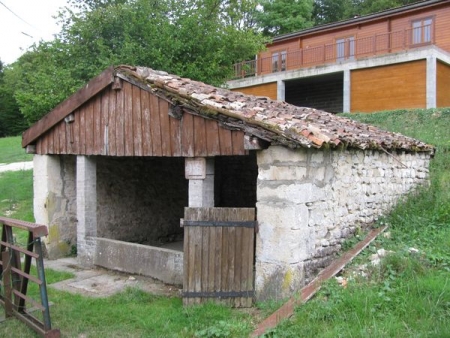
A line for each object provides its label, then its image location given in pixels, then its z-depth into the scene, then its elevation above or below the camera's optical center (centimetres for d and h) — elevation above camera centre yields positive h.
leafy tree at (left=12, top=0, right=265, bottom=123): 1188 +355
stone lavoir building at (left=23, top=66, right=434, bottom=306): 538 -27
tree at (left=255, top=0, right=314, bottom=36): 2947 +1059
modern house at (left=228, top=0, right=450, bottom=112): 1675 +441
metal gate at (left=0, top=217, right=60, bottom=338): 439 -133
